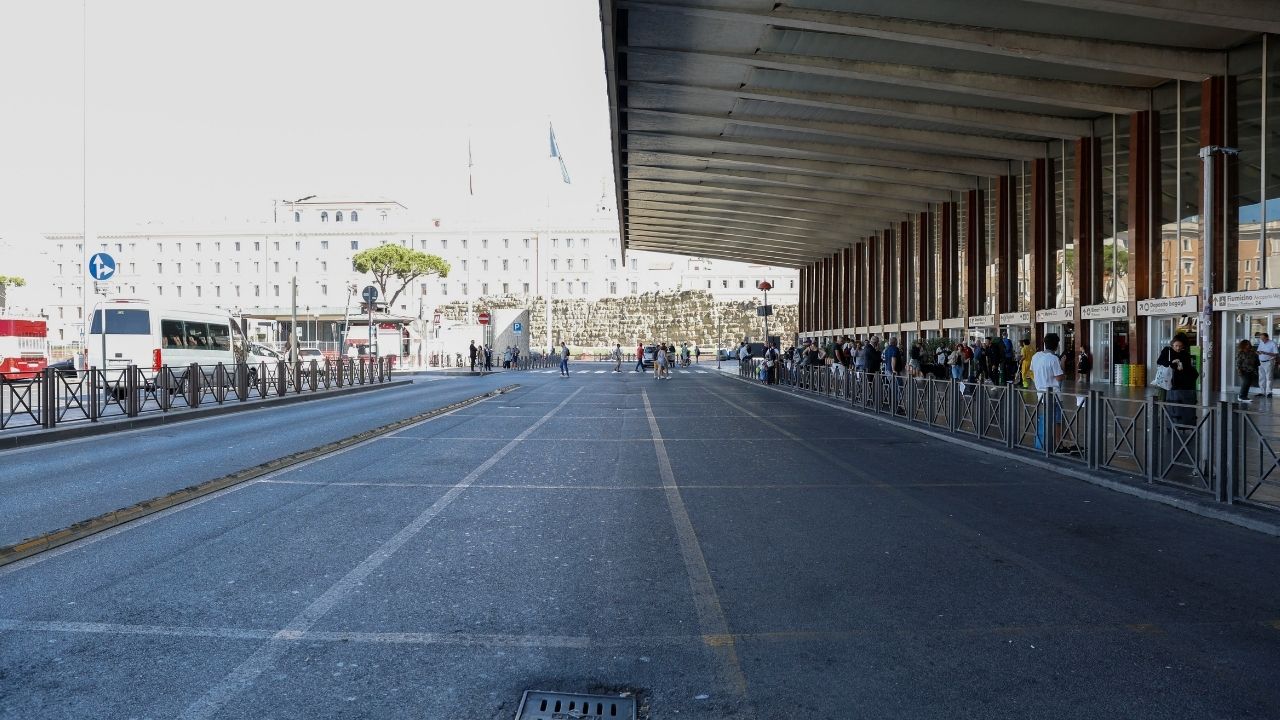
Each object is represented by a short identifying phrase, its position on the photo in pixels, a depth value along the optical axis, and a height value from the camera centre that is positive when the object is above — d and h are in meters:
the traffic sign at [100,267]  17.64 +1.83
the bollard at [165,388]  18.64 -0.58
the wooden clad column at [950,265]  36.28 +3.64
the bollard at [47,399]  14.90 -0.63
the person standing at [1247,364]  20.67 -0.22
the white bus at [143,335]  25.36 +0.72
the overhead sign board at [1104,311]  24.84 +1.24
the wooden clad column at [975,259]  33.66 +3.61
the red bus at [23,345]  26.92 +0.52
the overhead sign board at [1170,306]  21.77 +1.21
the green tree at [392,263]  83.00 +8.87
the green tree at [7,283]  85.16 +7.73
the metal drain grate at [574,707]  3.56 -1.40
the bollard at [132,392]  17.19 -0.61
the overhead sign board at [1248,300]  19.22 +1.19
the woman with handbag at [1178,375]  11.02 -0.25
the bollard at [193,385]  20.16 -0.57
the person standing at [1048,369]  12.30 -0.19
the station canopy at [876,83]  18.66 +7.00
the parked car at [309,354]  54.09 +0.34
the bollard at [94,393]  16.19 -0.58
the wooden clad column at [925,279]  38.50 +3.29
